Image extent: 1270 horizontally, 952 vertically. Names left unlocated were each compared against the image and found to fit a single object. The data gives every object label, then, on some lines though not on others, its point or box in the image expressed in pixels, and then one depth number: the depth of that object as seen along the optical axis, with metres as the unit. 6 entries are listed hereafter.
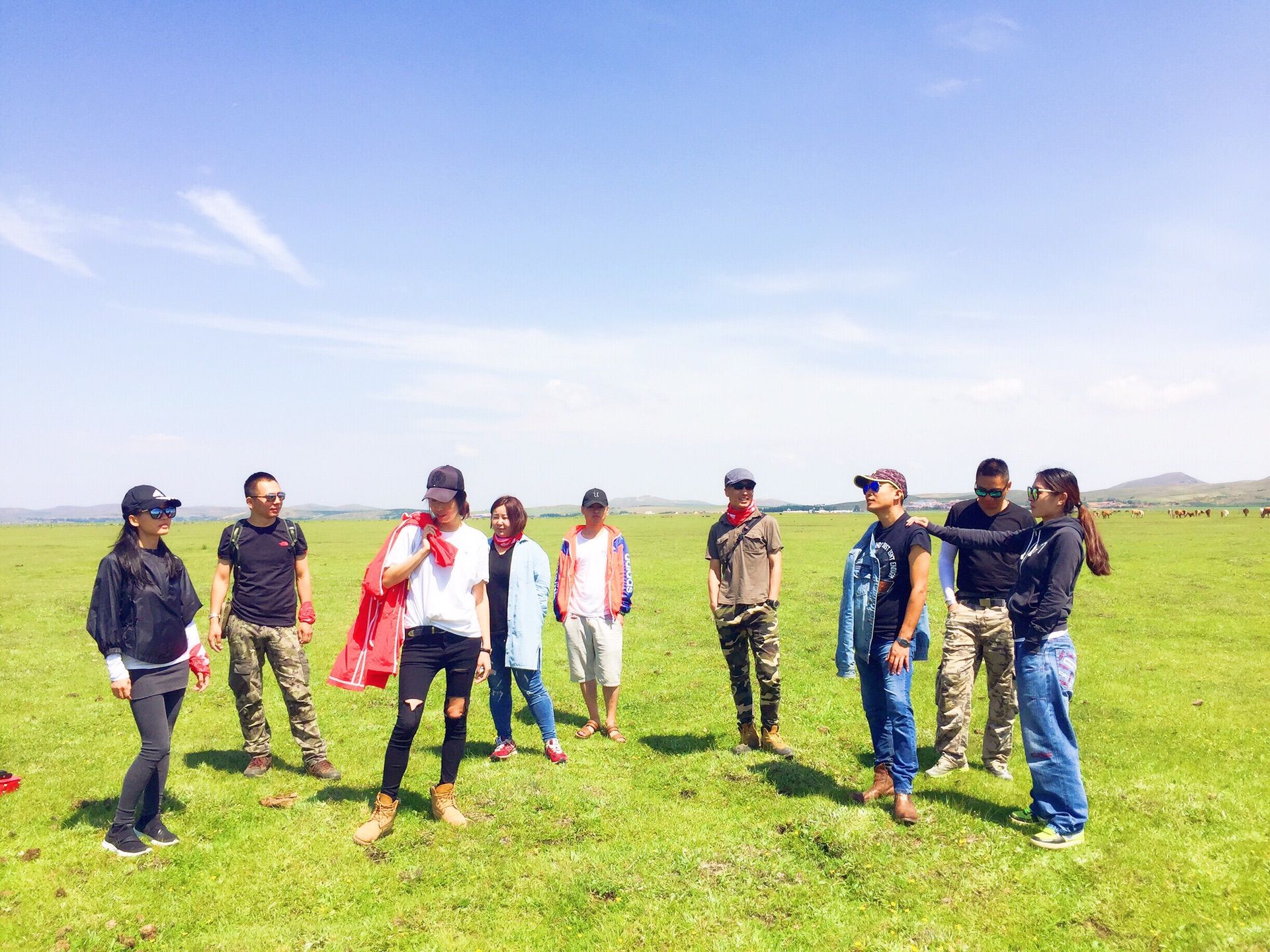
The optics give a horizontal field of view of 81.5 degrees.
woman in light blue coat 8.67
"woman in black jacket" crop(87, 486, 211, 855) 6.29
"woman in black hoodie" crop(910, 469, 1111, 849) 6.31
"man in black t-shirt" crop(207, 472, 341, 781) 8.17
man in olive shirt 8.69
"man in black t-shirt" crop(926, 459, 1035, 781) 8.07
